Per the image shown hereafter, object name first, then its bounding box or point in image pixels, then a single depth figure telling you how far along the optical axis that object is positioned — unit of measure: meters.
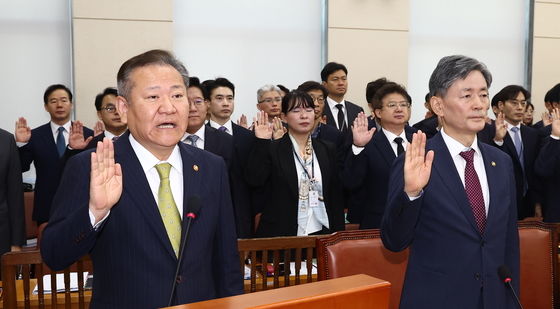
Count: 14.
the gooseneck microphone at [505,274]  1.66
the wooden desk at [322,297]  0.98
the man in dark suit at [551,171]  3.77
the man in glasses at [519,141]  4.51
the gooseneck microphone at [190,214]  1.43
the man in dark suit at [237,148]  3.75
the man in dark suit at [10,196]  3.36
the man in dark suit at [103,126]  4.07
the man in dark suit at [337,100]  5.00
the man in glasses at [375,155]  3.31
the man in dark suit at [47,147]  4.25
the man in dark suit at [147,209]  1.48
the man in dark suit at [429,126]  4.86
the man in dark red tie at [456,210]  1.77
